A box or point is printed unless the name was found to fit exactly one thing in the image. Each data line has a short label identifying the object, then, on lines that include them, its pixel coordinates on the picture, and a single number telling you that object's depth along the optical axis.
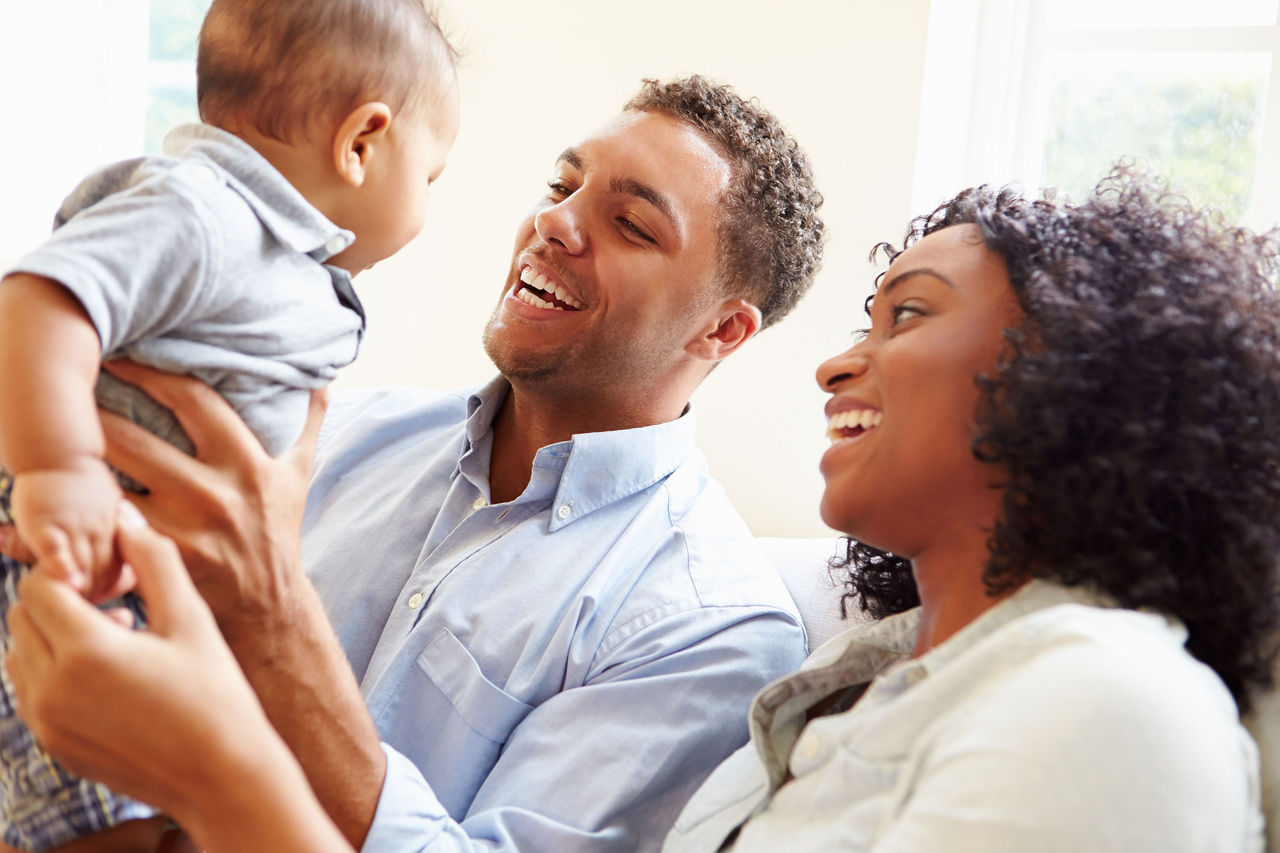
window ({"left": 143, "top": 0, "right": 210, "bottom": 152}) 3.67
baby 0.86
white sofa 1.62
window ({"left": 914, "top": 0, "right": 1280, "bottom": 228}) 2.29
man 1.16
